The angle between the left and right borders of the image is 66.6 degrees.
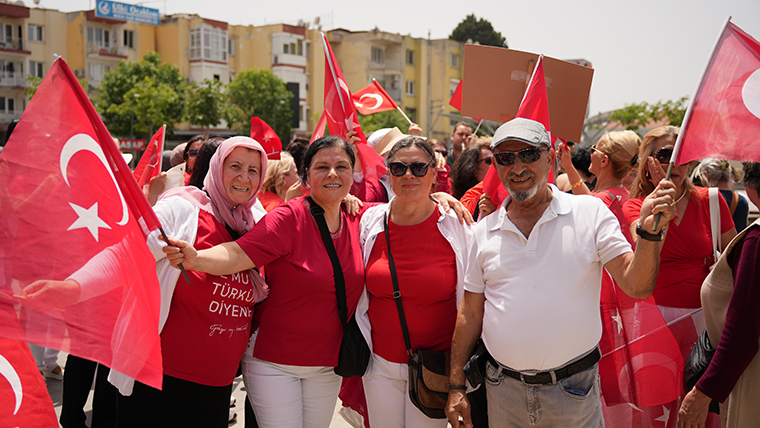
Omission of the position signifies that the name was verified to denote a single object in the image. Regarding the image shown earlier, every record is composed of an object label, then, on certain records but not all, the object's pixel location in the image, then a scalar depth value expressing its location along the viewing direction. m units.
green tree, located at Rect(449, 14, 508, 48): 75.50
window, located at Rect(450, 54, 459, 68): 57.16
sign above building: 46.72
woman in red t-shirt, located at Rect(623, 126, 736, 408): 3.50
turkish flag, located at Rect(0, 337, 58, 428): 2.00
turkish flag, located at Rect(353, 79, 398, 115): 6.73
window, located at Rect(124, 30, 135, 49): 48.19
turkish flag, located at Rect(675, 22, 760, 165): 2.45
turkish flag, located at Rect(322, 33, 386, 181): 4.68
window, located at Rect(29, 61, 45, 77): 45.66
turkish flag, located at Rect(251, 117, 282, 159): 6.16
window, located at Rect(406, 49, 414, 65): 56.78
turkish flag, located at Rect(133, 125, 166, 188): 4.54
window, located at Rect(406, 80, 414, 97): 56.63
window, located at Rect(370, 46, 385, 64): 54.69
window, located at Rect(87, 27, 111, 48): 46.69
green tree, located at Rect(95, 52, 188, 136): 36.38
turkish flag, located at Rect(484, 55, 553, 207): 3.20
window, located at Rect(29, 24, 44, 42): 45.19
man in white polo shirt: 2.50
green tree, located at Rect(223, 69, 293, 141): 41.50
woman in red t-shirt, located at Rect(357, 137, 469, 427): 2.99
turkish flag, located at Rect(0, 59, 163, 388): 1.89
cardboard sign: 3.92
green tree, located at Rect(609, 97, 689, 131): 23.88
